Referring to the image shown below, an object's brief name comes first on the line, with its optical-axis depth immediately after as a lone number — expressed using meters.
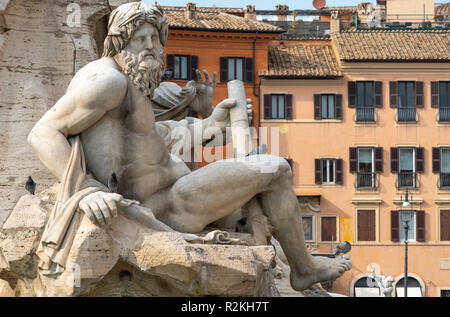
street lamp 34.93
